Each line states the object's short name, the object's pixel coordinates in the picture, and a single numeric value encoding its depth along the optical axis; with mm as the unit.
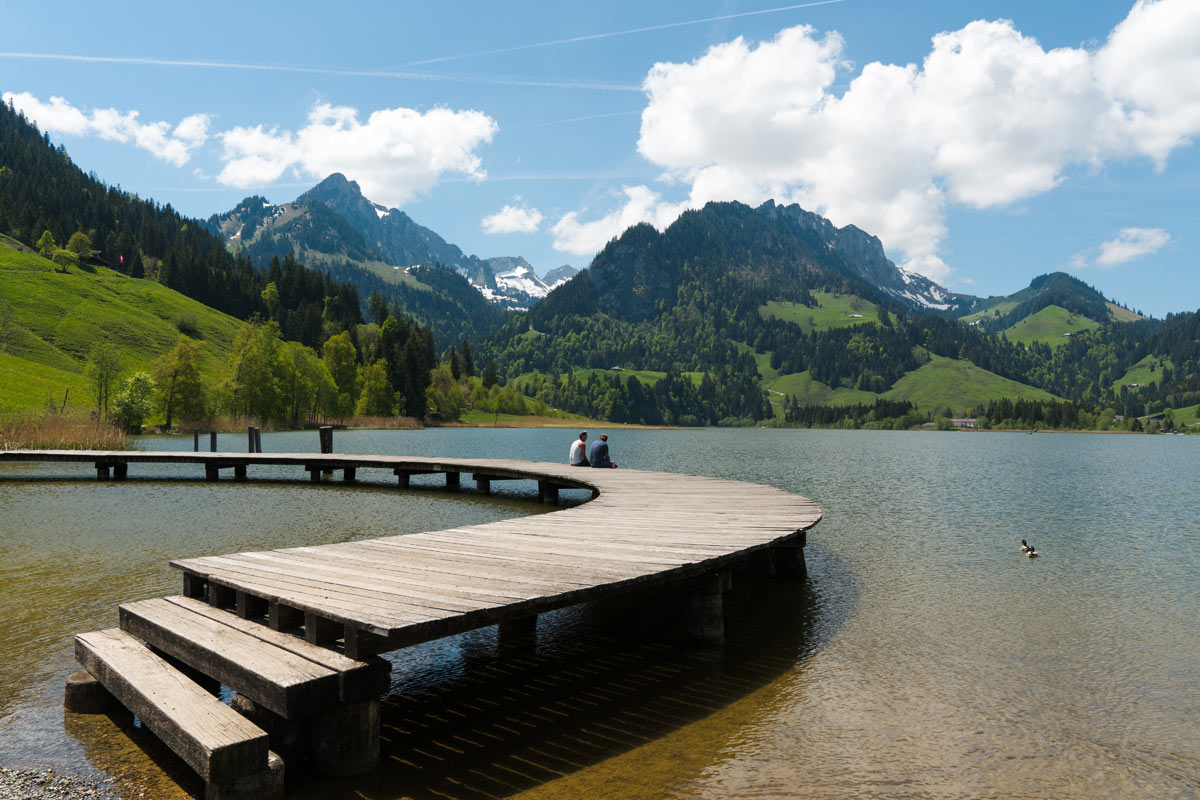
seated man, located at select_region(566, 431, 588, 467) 31328
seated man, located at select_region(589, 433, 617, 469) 31406
